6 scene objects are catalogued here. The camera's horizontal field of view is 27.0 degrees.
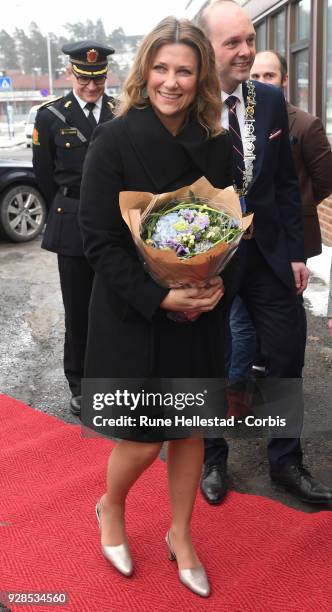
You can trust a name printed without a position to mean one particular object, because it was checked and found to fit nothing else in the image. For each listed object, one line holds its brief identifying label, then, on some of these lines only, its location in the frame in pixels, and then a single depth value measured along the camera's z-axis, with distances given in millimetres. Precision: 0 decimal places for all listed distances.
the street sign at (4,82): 36125
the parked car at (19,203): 9477
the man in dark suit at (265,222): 2973
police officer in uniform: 3975
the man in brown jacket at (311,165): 3803
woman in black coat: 2305
